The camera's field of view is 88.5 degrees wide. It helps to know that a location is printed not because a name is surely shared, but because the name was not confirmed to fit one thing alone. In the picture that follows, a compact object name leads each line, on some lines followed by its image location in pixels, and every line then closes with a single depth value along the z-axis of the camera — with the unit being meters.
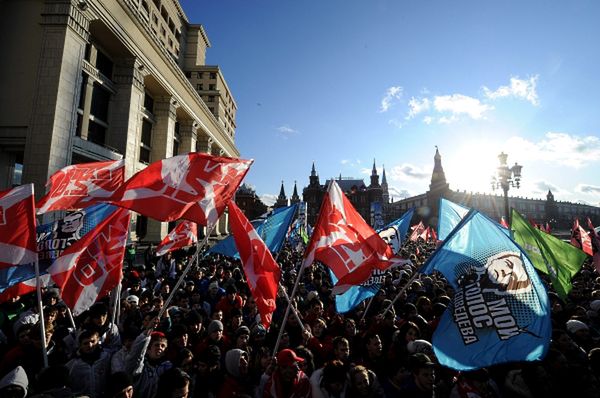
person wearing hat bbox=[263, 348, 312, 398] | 3.31
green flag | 6.86
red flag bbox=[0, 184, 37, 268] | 4.12
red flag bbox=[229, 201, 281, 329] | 4.36
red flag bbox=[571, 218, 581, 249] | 11.17
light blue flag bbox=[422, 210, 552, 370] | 3.24
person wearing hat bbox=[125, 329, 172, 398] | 3.39
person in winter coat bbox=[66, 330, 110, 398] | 3.22
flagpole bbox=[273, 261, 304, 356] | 3.75
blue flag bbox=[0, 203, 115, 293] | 6.04
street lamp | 13.19
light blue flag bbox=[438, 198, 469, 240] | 7.26
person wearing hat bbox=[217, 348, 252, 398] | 3.67
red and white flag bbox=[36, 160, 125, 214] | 5.70
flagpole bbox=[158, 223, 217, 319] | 3.30
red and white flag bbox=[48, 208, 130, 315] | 4.22
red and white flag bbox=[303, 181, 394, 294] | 4.81
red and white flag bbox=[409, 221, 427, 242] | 15.22
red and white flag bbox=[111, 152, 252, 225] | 4.05
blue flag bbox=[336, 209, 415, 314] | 5.98
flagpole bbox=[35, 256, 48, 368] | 3.46
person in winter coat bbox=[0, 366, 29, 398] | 2.58
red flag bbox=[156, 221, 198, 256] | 10.30
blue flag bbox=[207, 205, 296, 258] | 6.90
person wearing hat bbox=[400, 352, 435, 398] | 3.20
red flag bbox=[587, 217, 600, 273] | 8.93
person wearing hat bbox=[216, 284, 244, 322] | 7.13
